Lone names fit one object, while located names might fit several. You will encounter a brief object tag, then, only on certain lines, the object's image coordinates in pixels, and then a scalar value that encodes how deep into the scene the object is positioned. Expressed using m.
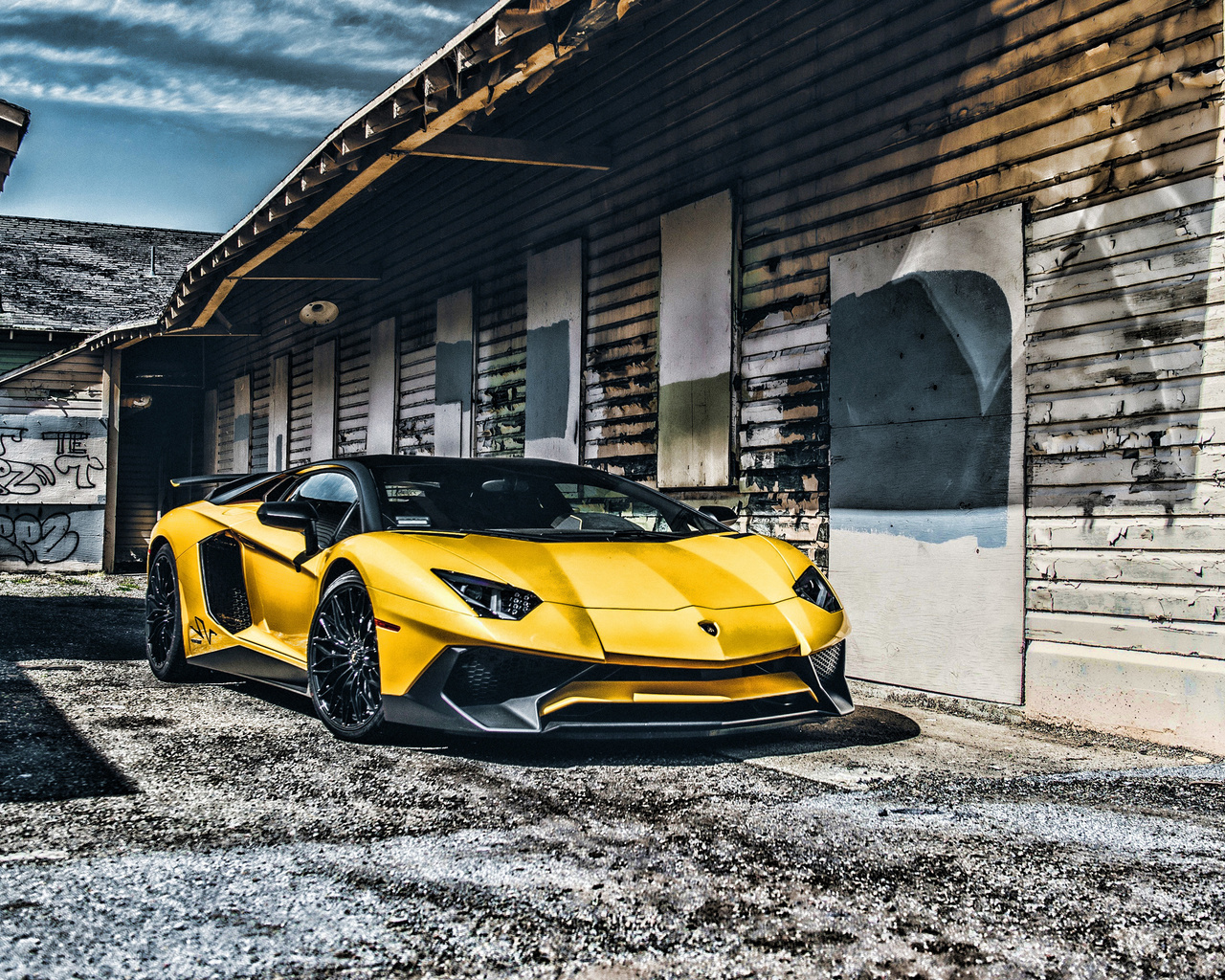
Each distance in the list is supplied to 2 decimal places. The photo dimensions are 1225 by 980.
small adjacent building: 16.16
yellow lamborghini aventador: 3.72
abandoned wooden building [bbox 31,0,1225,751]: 5.14
